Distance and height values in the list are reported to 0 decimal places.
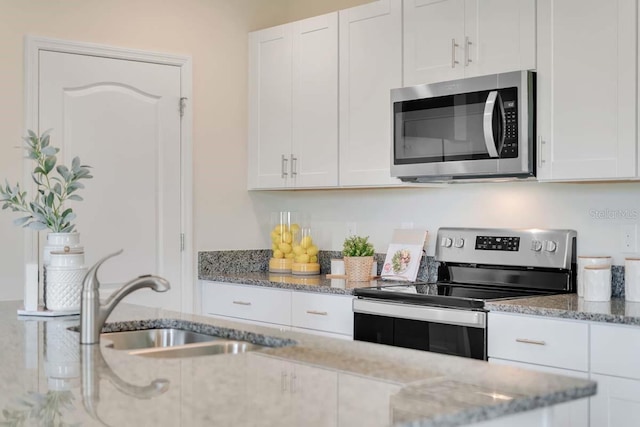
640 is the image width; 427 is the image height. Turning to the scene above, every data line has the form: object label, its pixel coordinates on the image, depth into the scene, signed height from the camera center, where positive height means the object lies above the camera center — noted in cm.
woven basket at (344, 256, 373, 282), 407 -29
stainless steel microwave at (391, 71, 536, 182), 330 +34
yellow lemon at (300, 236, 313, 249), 452 -18
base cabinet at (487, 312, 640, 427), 269 -51
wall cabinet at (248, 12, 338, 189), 425 +57
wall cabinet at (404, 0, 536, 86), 335 +74
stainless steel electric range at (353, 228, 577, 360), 319 -35
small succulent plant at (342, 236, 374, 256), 410 -19
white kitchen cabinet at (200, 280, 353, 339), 373 -49
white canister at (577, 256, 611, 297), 317 -20
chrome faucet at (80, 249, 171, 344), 206 -23
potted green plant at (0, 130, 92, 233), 250 +5
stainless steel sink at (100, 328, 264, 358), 223 -38
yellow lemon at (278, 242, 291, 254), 464 -21
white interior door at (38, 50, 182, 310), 411 +30
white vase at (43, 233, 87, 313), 257 -20
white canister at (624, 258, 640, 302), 309 -26
